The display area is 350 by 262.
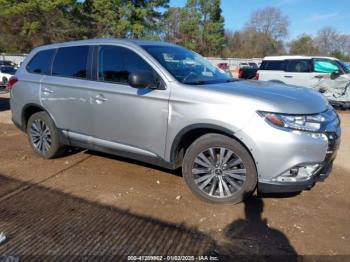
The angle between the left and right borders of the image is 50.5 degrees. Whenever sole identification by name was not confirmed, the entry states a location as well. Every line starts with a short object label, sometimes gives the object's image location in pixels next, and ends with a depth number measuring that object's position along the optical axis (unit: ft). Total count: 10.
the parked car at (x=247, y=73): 53.26
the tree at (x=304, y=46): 213.87
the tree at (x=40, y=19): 131.64
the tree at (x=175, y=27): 181.88
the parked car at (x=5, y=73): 64.95
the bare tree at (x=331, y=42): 212.43
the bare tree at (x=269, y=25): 253.85
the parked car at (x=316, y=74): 38.93
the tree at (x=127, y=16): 127.65
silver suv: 12.06
